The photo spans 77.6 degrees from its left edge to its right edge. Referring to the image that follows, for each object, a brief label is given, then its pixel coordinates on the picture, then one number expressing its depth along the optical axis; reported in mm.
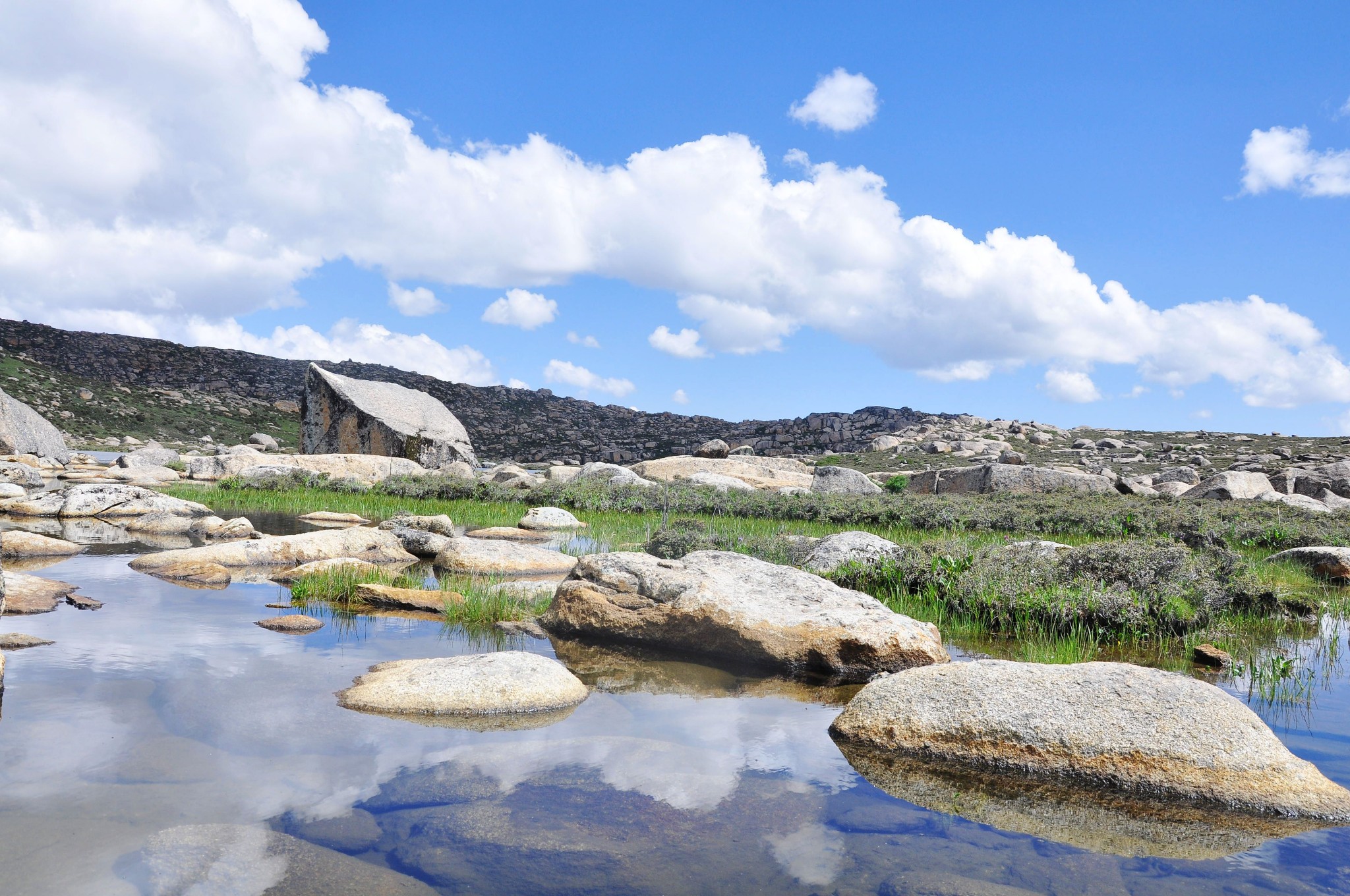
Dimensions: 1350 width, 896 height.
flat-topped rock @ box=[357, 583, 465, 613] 8117
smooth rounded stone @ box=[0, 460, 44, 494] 19533
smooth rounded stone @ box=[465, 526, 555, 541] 14531
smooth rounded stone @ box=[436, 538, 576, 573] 10367
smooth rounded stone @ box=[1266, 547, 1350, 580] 11797
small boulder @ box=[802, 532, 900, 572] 10273
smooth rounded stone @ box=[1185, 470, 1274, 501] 23906
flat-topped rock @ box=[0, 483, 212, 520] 14547
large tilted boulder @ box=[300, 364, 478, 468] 28234
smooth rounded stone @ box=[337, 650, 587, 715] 4980
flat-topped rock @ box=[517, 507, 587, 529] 15664
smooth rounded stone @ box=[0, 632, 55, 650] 5930
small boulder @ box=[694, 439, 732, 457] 38000
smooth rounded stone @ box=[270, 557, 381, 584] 9117
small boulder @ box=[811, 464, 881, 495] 25172
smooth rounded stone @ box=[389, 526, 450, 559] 12000
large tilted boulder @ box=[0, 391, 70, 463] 27844
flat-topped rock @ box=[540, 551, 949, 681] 6359
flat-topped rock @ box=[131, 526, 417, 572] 9664
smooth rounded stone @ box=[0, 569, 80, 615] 7113
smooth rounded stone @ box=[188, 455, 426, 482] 24500
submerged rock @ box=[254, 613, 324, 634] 6930
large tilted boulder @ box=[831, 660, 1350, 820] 4227
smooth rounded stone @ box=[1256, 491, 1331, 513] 20578
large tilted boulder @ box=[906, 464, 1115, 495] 25469
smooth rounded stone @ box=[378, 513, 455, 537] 13805
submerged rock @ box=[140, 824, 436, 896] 3010
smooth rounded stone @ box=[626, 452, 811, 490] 29562
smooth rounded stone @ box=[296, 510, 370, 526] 15859
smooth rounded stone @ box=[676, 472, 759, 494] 24188
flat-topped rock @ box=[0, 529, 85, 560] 10234
